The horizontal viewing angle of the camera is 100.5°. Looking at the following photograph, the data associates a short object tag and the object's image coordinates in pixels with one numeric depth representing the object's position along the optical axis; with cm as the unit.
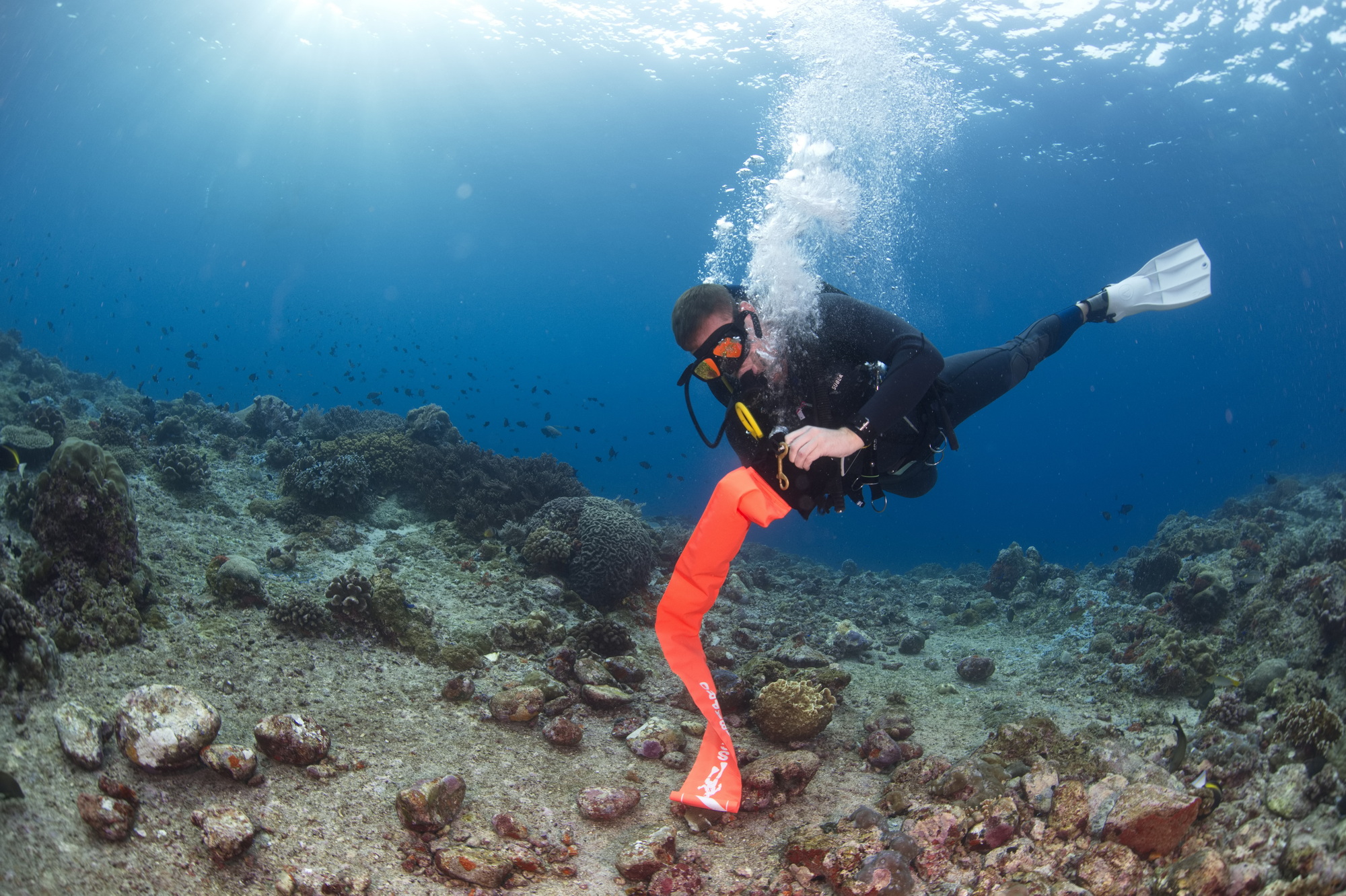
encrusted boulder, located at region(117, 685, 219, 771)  295
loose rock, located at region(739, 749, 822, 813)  374
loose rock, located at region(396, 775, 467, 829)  310
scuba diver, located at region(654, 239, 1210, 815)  357
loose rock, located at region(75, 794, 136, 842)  249
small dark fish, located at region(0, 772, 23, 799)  233
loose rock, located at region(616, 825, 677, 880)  299
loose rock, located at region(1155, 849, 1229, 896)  223
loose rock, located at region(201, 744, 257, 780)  304
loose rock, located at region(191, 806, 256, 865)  258
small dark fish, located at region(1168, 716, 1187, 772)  347
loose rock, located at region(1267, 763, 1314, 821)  245
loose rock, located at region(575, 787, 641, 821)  351
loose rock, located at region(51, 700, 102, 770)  278
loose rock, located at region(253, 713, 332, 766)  337
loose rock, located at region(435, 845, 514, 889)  281
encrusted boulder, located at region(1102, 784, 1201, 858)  258
